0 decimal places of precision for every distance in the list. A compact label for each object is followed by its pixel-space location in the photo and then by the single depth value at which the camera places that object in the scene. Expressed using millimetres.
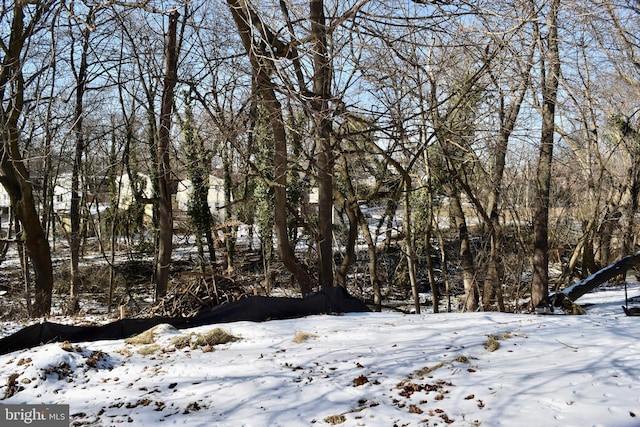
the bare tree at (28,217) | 8969
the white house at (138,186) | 21109
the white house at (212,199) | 24669
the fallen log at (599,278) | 8225
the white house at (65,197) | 32412
